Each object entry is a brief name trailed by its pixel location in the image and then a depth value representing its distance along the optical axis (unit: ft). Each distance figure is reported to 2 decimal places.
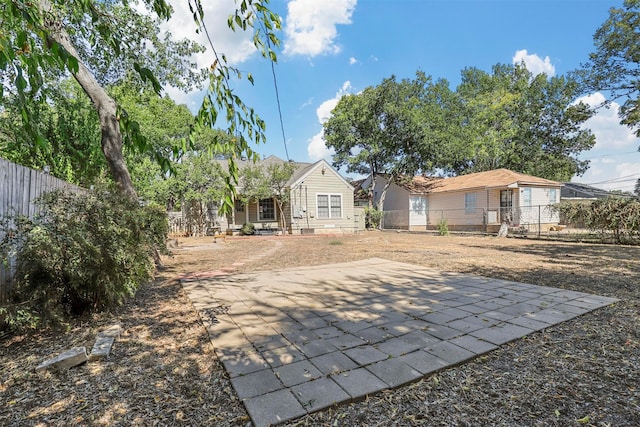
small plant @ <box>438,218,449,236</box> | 55.83
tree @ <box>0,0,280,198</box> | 4.19
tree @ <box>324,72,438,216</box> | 65.72
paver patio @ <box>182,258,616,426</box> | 7.13
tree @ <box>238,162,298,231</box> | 53.78
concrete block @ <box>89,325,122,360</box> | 8.39
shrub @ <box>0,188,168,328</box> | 9.63
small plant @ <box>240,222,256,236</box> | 57.11
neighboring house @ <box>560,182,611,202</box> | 80.28
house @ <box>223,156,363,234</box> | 59.52
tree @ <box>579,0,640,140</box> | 40.98
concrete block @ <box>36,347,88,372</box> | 7.73
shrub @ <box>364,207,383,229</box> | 70.13
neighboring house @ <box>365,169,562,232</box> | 59.16
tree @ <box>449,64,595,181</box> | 81.71
